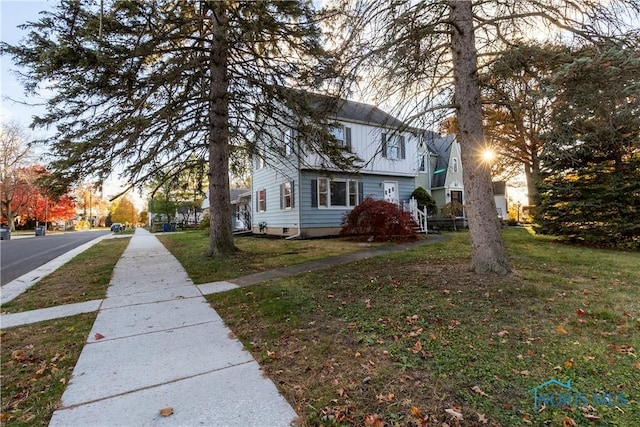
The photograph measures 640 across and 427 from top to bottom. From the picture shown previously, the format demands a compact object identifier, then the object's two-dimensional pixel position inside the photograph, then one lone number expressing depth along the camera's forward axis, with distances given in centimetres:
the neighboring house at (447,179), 2092
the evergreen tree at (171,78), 604
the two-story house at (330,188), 1432
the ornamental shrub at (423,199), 1783
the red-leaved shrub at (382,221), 1227
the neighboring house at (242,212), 2191
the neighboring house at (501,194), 2995
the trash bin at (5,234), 2345
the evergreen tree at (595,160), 407
